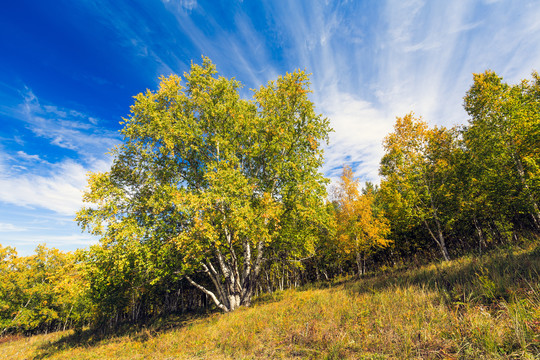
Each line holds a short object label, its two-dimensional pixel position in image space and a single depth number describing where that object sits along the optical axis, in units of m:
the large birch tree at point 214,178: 11.05
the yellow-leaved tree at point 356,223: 21.38
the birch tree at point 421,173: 17.44
